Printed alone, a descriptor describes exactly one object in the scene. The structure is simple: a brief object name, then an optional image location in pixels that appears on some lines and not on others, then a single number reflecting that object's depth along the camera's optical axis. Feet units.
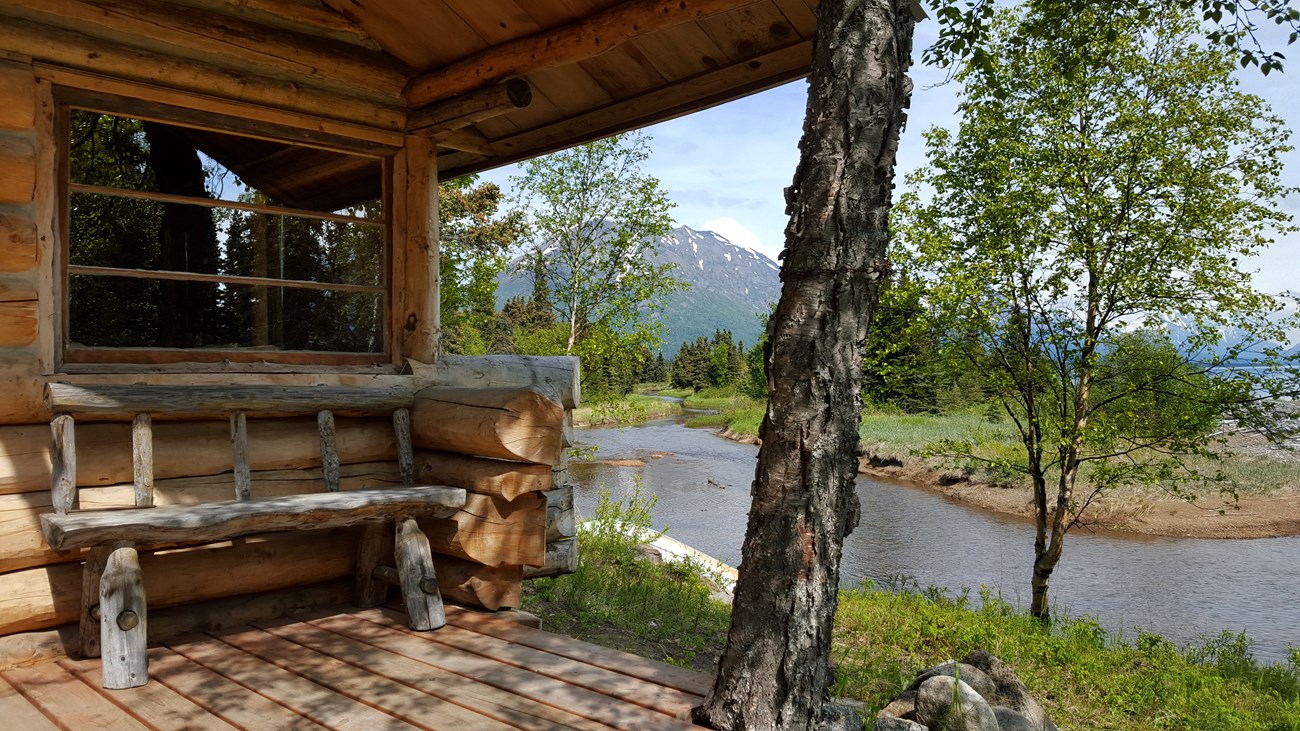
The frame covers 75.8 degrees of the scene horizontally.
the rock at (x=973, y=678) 14.69
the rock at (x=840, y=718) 8.83
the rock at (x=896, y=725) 10.80
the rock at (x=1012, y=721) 12.60
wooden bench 10.27
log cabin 11.64
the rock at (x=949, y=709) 11.63
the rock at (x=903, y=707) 13.30
